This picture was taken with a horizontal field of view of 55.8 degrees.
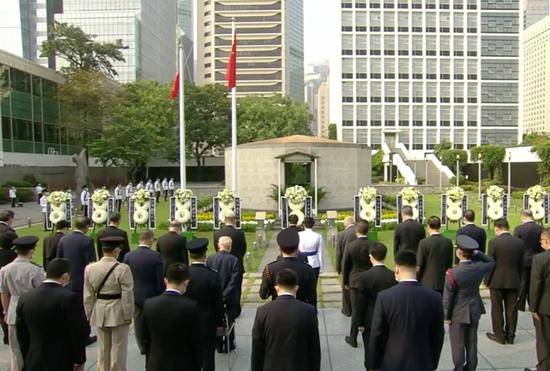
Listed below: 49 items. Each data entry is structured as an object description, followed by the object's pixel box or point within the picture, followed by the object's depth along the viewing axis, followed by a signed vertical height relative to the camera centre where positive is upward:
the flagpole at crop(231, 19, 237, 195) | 20.92 +1.26
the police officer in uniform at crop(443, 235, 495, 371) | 5.89 -1.57
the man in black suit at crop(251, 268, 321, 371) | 4.21 -1.36
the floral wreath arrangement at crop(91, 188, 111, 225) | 18.23 -1.34
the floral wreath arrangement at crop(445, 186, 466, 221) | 17.75 -1.33
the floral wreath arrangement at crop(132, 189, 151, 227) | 17.95 -1.33
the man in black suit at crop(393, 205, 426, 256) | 9.47 -1.24
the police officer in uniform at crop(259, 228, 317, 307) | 5.76 -1.17
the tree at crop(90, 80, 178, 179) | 41.69 +3.48
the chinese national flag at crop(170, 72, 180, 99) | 20.03 +3.15
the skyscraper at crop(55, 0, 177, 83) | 74.62 +21.11
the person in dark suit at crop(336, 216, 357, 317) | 8.77 -1.34
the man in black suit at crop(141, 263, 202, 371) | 4.50 -1.41
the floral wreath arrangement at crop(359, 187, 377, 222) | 18.50 -1.34
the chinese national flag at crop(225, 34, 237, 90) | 19.85 +3.82
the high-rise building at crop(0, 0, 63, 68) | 78.12 +22.32
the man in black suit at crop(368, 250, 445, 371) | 4.42 -1.38
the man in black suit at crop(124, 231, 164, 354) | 6.75 -1.37
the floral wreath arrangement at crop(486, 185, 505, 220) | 17.78 -1.34
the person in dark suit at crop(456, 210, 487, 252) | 8.95 -1.14
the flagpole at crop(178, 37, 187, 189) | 19.64 +2.25
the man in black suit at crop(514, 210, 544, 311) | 8.59 -1.28
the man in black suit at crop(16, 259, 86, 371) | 4.82 -1.45
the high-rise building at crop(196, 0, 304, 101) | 102.00 +24.51
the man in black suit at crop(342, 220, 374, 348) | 7.29 -1.32
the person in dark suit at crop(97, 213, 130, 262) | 8.28 -1.05
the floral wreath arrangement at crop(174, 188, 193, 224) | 18.09 -1.30
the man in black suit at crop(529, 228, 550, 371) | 6.11 -1.66
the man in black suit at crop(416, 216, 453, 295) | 7.59 -1.40
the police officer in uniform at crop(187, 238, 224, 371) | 5.67 -1.38
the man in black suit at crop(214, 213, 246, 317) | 8.79 -1.15
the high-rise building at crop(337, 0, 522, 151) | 70.81 +12.76
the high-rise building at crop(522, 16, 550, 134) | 135.71 +23.96
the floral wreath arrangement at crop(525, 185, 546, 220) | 18.39 -1.34
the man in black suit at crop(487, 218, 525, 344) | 7.42 -1.69
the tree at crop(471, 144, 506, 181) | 42.28 +0.56
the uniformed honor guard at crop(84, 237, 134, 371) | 5.85 -1.40
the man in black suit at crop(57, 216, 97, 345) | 7.64 -1.25
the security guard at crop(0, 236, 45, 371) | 6.11 -1.28
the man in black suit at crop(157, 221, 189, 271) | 8.34 -1.28
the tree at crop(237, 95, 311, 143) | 54.91 +5.19
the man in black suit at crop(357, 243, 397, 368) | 5.67 -1.27
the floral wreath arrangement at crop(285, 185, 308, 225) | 18.02 -1.10
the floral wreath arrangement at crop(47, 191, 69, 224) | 17.69 -1.21
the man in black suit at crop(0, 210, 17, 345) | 7.65 -1.23
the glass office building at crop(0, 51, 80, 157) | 39.77 +5.08
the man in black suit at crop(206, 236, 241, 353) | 6.73 -1.32
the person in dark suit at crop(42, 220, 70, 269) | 8.26 -1.15
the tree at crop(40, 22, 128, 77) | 47.53 +11.22
